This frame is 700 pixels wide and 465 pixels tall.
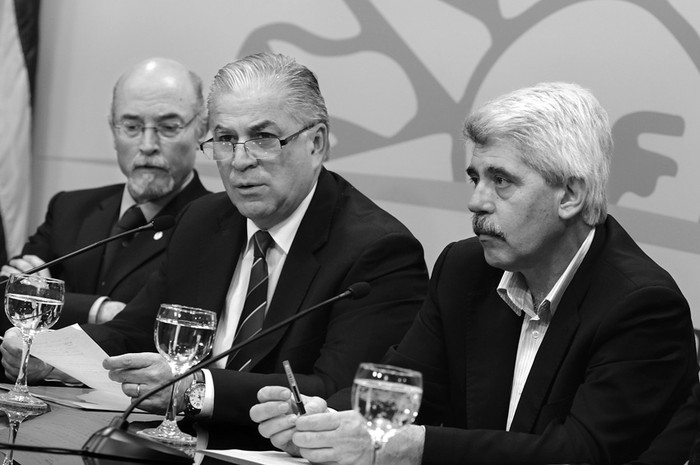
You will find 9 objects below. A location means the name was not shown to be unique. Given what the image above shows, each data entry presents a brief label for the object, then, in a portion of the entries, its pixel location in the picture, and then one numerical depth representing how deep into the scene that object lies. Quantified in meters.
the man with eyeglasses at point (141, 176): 8.58
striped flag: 10.82
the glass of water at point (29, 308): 5.39
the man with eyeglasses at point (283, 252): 6.37
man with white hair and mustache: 4.88
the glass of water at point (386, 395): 3.74
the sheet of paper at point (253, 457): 4.46
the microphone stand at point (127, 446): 4.13
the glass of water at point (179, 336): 5.01
